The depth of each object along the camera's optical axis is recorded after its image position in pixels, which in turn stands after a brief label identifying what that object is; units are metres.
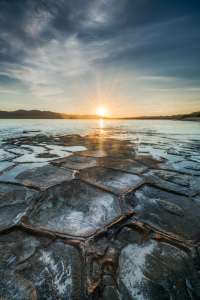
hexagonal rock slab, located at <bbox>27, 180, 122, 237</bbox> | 1.01
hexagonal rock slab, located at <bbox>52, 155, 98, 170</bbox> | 2.31
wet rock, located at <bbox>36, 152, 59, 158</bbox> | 2.96
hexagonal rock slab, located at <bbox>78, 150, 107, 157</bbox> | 3.13
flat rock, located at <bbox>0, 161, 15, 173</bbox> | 2.19
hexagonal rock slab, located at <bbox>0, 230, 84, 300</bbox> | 0.62
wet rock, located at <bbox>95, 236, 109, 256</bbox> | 0.81
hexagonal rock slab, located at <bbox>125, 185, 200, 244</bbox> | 0.99
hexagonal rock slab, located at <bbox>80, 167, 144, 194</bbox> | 1.62
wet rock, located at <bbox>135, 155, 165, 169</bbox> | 2.43
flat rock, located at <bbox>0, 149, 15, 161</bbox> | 2.76
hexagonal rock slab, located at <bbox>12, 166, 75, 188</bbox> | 1.69
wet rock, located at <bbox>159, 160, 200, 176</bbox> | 2.21
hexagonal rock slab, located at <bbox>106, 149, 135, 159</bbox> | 3.08
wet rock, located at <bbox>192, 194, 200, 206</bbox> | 1.37
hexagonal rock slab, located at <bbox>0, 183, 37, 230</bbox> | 1.07
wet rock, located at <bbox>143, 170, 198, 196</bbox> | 1.55
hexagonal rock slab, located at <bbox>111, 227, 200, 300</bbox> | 0.63
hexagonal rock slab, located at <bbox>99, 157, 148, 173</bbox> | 2.25
